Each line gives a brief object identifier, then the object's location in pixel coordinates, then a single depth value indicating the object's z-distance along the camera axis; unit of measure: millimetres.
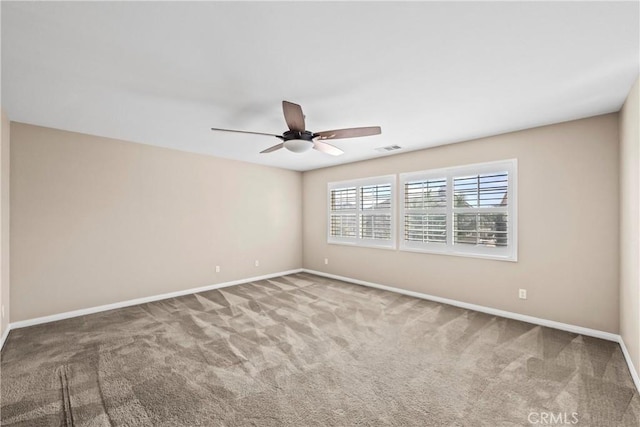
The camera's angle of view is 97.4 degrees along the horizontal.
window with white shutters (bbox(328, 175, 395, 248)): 5277
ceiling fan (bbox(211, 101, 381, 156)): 2607
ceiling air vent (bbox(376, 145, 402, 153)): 4547
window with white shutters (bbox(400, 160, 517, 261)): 3846
